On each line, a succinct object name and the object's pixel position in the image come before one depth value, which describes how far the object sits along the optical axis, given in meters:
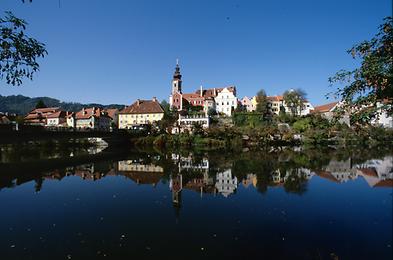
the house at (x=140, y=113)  86.81
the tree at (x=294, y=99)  87.69
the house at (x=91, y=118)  90.50
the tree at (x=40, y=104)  110.16
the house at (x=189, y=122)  74.00
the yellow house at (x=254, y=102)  92.21
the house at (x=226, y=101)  88.69
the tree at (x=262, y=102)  84.31
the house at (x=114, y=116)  103.81
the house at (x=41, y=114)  93.50
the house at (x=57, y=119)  93.25
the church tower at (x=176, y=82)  96.06
